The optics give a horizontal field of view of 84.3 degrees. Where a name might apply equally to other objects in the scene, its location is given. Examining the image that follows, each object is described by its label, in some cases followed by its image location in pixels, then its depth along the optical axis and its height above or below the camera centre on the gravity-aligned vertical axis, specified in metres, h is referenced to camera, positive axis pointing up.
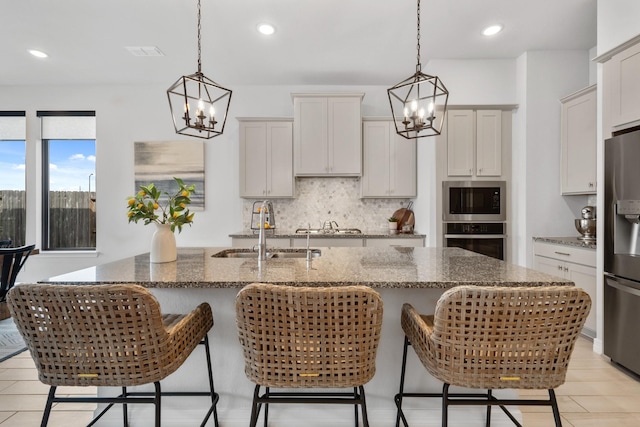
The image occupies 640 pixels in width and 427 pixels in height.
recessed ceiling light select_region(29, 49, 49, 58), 3.82 +1.74
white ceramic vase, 2.05 -0.19
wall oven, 4.05 -0.24
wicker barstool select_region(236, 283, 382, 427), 1.25 -0.45
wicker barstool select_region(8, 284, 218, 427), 1.26 -0.45
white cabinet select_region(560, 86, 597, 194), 3.37 +0.72
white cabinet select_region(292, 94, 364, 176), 4.40 +0.99
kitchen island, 1.92 -0.89
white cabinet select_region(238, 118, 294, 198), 4.48 +0.71
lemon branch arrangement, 2.01 +0.04
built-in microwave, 4.06 +0.15
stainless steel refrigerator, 2.47 -0.27
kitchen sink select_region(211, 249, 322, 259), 2.66 -0.31
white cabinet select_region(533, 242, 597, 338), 3.05 -0.48
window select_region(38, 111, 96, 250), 4.89 +0.40
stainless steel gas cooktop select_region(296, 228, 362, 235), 4.58 -0.23
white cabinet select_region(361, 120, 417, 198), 4.50 +0.64
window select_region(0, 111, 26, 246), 4.89 +0.30
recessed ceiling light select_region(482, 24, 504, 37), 3.31 +1.75
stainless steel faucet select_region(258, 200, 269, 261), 2.12 -0.17
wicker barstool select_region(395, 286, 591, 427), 1.24 -0.44
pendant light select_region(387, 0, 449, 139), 1.84 +0.57
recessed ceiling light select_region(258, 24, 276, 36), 3.26 +1.72
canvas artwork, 4.77 +0.68
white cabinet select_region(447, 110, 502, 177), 4.05 +0.80
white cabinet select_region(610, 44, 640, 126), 2.52 +0.94
